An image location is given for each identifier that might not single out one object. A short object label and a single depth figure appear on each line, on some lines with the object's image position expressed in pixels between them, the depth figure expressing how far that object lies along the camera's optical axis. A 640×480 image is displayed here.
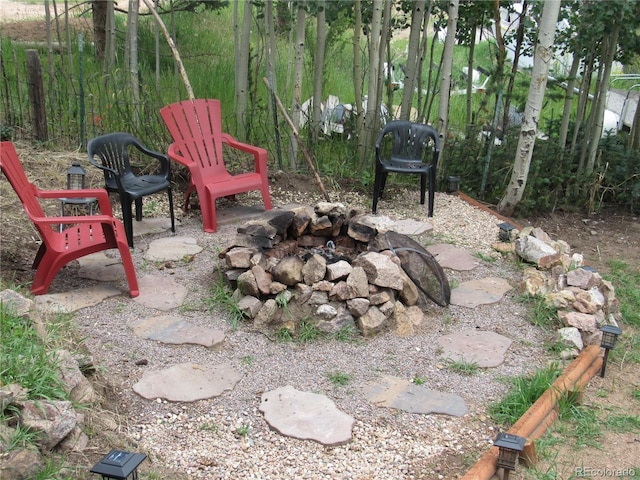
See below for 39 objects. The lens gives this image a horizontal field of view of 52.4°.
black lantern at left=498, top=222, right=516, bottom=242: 4.79
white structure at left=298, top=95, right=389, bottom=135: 6.00
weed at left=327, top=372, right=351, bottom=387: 2.96
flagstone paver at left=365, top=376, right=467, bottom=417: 2.81
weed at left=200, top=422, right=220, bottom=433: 2.59
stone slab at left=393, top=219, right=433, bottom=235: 4.89
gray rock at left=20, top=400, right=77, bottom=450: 2.08
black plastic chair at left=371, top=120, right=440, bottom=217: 5.10
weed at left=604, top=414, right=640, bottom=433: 2.79
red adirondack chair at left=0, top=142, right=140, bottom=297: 3.38
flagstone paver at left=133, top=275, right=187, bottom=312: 3.58
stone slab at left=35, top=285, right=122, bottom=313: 3.38
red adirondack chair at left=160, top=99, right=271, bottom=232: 4.62
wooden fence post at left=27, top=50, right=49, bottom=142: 5.31
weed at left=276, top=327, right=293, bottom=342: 3.31
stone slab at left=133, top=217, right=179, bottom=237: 4.62
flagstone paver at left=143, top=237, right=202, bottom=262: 4.20
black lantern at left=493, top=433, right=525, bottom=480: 2.25
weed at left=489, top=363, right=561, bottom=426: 2.77
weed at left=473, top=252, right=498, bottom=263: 4.50
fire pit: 3.42
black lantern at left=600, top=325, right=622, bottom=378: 3.19
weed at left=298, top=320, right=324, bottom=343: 3.32
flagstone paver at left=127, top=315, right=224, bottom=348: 3.22
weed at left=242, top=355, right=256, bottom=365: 3.08
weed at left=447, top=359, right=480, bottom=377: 3.11
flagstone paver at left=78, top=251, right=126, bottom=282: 3.87
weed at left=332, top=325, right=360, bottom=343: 3.35
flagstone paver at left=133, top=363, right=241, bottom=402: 2.78
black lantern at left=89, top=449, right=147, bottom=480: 1.83
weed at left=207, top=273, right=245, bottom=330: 3.45
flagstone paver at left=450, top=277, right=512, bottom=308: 3.86
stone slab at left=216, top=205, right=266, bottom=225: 4.90
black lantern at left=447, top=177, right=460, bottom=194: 5.83
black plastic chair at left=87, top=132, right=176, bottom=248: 4.22
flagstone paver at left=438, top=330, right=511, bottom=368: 3.23
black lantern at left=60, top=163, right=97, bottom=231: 4.08
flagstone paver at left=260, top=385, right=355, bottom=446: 2.59
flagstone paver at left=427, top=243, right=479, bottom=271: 4.37
